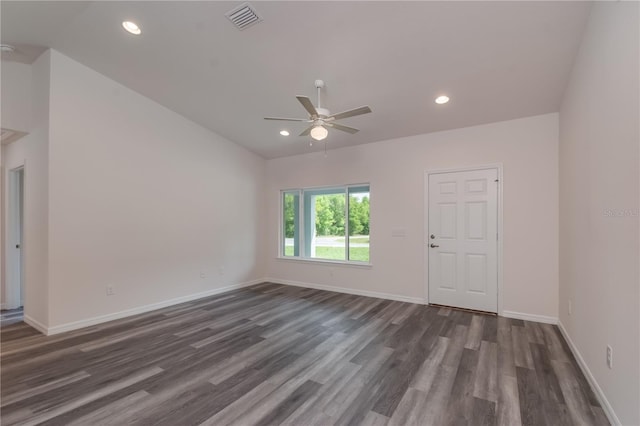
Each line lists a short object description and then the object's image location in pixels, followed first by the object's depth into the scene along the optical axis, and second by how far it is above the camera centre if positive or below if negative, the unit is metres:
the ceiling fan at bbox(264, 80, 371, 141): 2.87 +1.01
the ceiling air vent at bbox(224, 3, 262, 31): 2.57 +1.85
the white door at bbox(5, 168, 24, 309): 4.39 -0.40
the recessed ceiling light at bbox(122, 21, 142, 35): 2.95 +1.96
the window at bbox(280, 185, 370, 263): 5.46 -0.20
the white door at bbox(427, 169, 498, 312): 4.16 -0.38
